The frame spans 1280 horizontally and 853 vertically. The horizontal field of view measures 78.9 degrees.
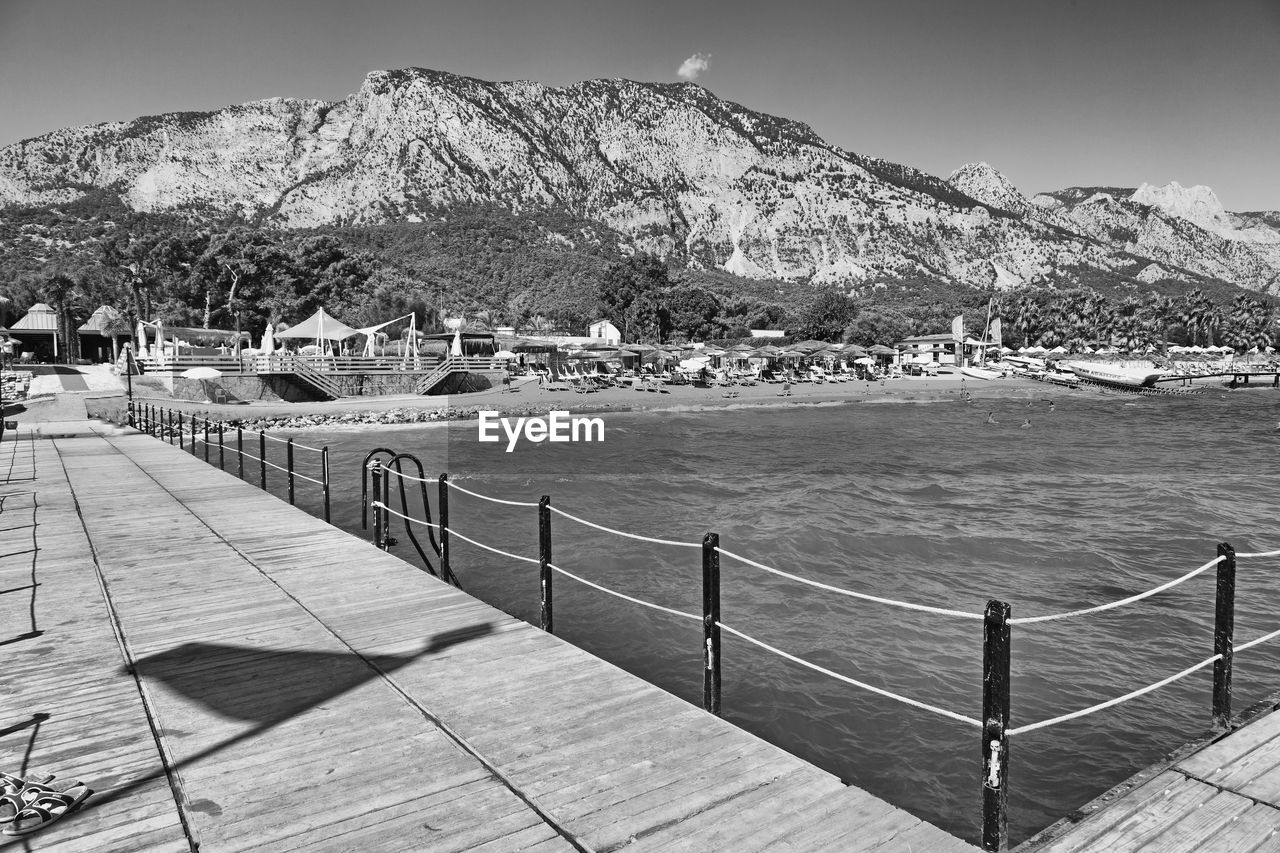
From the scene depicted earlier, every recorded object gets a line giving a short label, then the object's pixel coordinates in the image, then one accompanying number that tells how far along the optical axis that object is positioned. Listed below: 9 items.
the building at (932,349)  88.19
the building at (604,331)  89.50
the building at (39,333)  60.12
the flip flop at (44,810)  3.06
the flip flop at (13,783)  3.22
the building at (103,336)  56.78
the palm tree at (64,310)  61.22
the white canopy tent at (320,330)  45.59
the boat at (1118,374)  72.06
